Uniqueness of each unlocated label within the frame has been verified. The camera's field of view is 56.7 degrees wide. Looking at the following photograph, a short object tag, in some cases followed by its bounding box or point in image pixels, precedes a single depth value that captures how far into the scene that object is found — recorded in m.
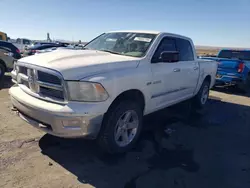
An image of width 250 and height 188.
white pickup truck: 2.87
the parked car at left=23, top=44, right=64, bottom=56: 15.07
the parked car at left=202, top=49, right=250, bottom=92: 9.07
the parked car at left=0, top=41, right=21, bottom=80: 8.75
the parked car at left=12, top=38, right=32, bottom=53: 28.36
